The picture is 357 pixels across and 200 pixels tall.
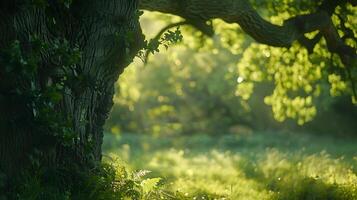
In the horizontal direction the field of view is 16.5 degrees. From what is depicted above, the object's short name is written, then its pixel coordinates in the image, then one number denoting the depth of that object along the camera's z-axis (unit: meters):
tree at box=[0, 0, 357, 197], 15.54
